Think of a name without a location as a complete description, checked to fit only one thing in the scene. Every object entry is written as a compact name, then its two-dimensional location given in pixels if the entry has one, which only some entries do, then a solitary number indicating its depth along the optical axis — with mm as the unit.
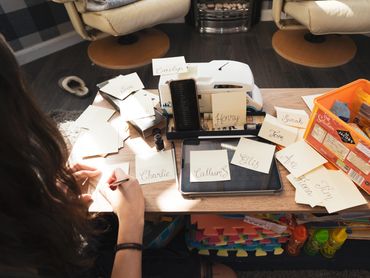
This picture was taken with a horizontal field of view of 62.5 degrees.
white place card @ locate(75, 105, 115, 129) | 1105
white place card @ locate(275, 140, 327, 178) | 901
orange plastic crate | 801
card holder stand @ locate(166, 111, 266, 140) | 1004
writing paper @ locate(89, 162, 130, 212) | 864
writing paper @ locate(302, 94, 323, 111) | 1114
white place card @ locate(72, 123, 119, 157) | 1010
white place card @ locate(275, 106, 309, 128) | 1048
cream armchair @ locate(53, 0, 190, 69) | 2006
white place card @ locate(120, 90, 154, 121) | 1085
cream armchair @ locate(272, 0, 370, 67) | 1877
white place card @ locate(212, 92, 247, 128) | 974
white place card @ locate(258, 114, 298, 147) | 993
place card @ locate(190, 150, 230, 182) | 896
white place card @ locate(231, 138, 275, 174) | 918
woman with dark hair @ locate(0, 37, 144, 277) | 522
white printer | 982
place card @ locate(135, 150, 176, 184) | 921
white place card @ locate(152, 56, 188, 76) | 1000
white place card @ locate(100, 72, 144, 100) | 1175
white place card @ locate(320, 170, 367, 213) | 807
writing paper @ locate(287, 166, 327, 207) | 828
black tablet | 855
